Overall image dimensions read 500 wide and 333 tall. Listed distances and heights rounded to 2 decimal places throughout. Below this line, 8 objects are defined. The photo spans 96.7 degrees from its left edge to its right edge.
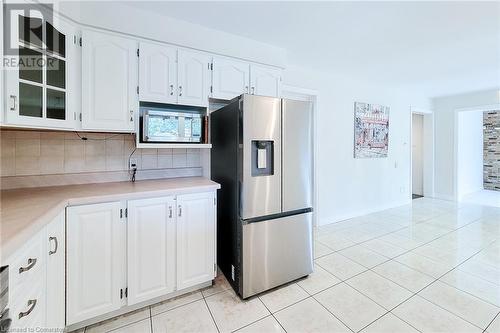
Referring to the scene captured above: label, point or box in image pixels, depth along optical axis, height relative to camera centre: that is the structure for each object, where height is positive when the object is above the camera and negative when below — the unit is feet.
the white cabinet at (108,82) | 6.11 +2.39
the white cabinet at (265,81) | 8.43 +3.32
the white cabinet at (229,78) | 7.74 +3.17
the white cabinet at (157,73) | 6.70 +2.87
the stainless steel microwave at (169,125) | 6.67 +1.29
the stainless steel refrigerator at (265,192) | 6.31 -0.78
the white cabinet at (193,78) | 7.20 +2.93
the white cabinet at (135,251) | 5.11 -2.19
